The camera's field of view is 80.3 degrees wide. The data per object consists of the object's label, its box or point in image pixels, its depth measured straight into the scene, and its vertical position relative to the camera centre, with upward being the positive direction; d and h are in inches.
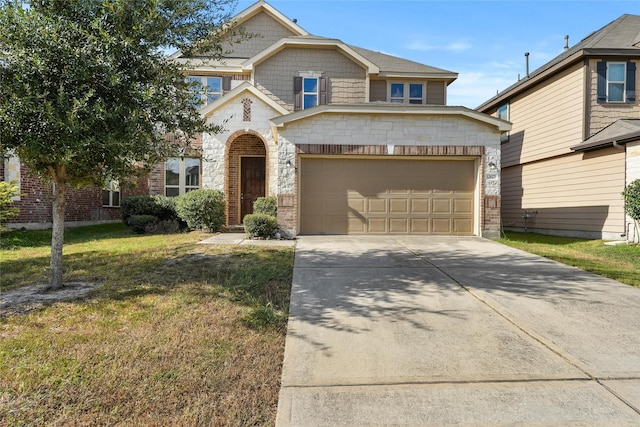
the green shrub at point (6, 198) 331.0 +2.3
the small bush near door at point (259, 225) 414.6 -23.9
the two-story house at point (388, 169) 444.8 +42.7
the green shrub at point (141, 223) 490.3 -26.8
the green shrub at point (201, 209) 478.3 -7.8
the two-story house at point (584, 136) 478.0 +100.2
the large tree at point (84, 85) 186.5 +61.9
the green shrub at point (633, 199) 412.2 +8.9
